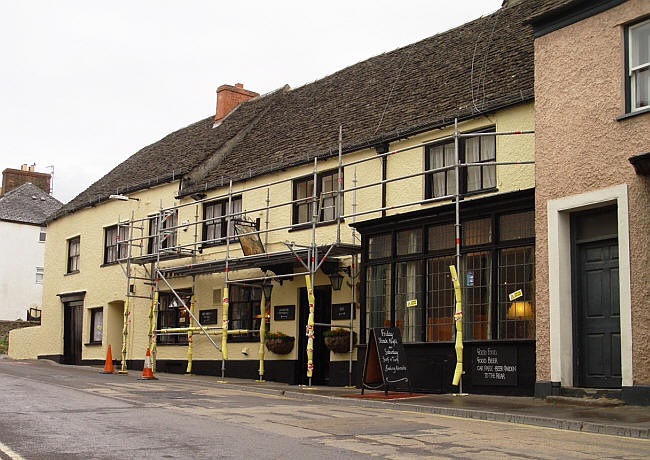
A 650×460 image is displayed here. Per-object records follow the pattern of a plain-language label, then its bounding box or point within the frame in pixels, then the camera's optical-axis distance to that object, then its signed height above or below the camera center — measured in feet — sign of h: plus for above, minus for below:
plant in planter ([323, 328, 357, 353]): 62.95 -1.46
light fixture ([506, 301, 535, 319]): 48.93 +0.80
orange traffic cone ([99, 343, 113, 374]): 76.33 -4.43
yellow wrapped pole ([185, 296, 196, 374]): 78.48 -3.12
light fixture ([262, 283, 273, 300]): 72.23 +2.66
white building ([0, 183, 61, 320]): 167.63 +13.23
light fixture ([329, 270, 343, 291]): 65.00 +3.19
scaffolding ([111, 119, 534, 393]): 60.64 +5.92
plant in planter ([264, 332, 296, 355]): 69.31 -1.94
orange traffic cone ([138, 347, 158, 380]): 68.95 -4.50
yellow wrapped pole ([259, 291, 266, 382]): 70.64 -0.82
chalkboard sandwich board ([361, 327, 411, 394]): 50.14 -2.43
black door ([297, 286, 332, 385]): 68.54 -1.38
